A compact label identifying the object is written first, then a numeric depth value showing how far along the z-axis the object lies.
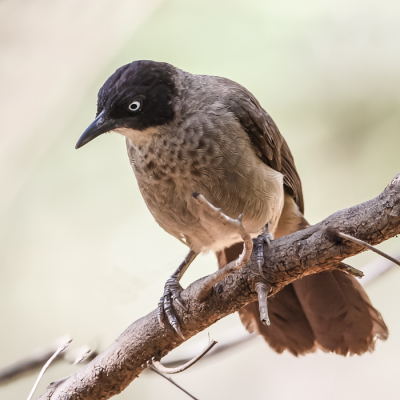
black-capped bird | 3.94
